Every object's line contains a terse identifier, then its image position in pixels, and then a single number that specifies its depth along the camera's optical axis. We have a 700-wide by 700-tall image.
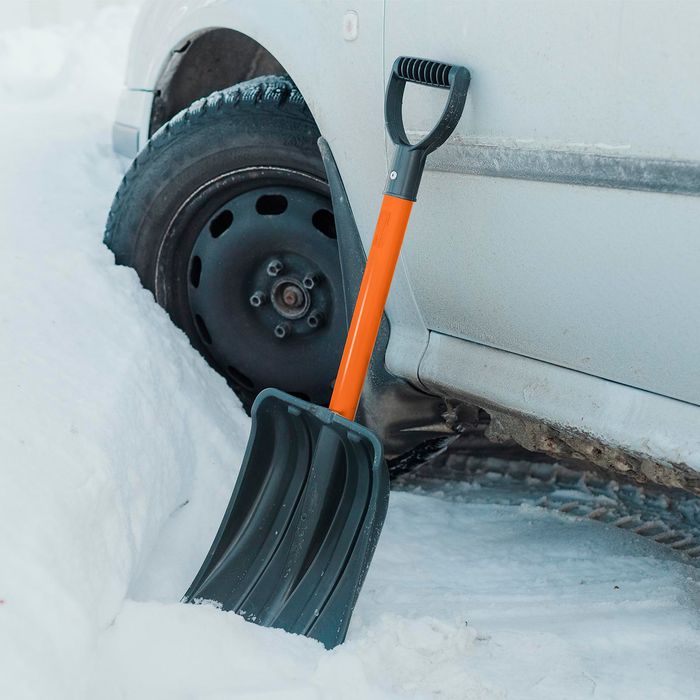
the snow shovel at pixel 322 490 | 1.35
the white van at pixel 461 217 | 1.11
